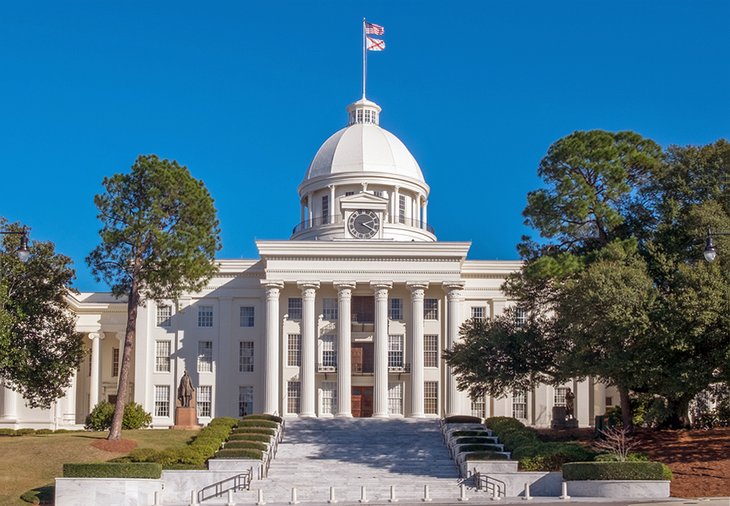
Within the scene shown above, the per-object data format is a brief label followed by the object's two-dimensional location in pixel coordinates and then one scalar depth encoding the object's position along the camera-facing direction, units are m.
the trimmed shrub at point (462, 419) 60.38
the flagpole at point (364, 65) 84.86
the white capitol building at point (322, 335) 69.44
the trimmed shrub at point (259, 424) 56.79
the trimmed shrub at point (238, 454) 46.03
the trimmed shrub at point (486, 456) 46.09
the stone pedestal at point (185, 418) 60.08
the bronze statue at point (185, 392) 61.09
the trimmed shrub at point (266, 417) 59.19
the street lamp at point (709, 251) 33.19
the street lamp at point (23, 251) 36.09
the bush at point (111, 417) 63.88
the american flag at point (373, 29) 78.31
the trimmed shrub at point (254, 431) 53.76
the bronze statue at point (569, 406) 66.06
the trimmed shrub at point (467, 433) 52.91
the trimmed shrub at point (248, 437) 51.38
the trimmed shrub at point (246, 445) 49.16
